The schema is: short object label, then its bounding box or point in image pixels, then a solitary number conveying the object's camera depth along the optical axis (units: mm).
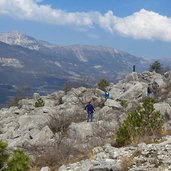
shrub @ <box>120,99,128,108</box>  45234
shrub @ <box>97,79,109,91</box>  67606
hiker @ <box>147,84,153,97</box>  54966
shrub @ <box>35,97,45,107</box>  53438
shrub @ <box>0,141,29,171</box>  14320
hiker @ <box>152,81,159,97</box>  55344
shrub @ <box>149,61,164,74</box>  85894
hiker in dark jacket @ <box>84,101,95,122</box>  37156
